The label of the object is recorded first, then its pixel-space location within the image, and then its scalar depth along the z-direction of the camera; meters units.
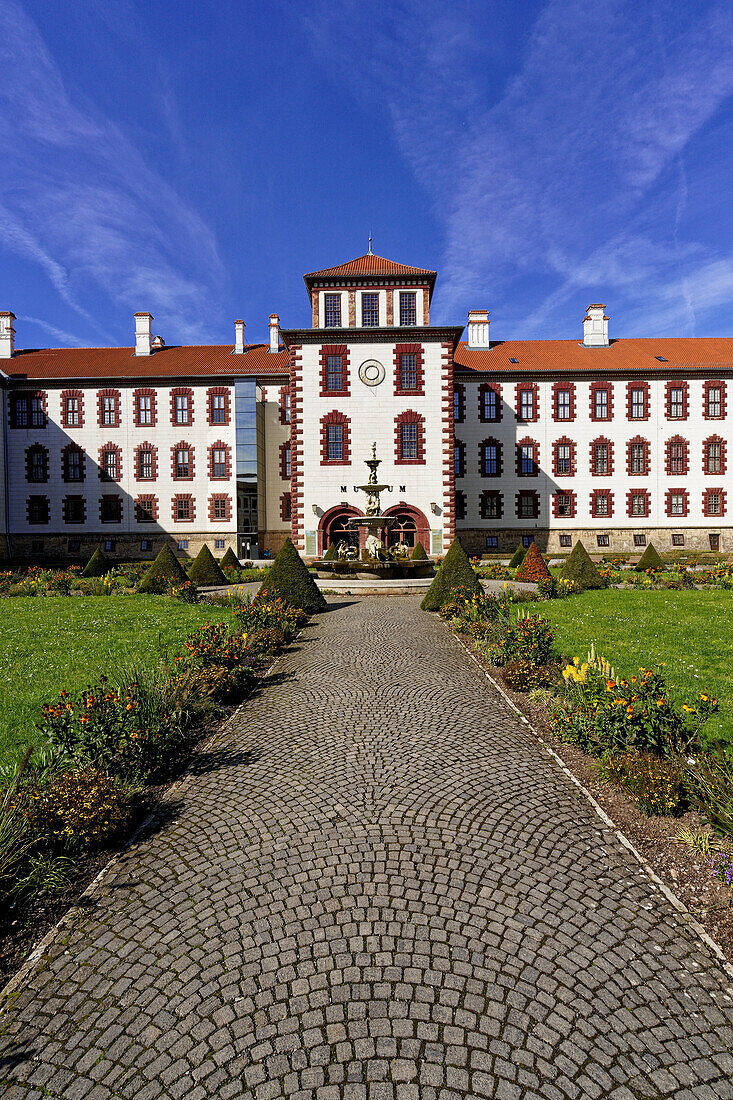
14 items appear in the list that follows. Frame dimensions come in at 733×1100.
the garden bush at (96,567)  21.77
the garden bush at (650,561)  22.58
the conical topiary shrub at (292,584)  14.05
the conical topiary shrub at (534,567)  19.05
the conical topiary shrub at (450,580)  14.31
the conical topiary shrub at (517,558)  25.45
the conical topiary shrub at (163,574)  17.81
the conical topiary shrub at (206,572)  19.70
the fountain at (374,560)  20.88
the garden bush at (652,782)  4.52
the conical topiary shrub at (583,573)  18.28
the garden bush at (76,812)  4.01
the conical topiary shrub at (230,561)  25.46
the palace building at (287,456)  34.25
